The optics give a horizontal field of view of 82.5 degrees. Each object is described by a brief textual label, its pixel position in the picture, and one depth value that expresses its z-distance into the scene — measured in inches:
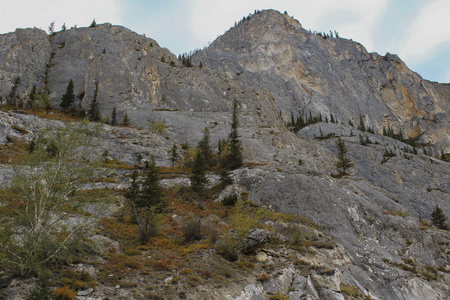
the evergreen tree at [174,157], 2170.2
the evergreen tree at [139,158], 2012.6
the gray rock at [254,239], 824.3
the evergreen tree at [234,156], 1979.1
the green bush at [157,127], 2768.2
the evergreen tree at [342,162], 2694.4
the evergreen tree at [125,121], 2923.2
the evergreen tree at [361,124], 5601.4
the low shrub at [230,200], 1424.7
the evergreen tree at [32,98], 2813.7
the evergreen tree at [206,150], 2241.4
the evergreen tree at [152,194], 1163.9
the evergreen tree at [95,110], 2982.3
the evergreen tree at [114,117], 3019.2
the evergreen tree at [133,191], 1270.9
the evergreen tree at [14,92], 3065.9
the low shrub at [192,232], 939.3
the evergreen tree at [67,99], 3201.3
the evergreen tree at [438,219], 2159.2
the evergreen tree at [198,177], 1520.7
